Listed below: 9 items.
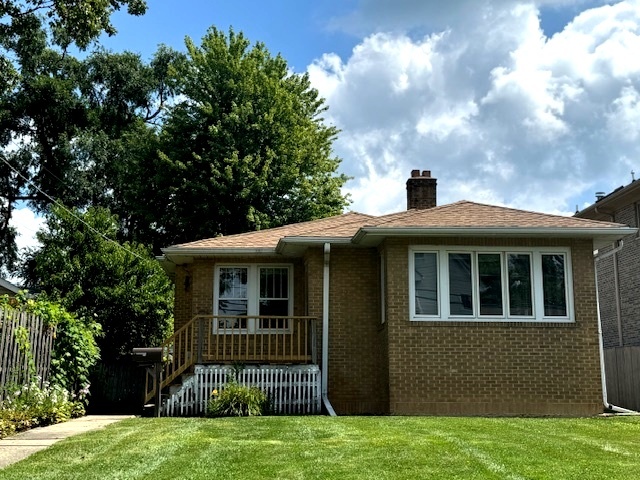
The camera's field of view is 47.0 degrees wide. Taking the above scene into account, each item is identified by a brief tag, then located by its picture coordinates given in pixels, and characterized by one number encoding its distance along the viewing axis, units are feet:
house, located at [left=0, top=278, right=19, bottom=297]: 66.79
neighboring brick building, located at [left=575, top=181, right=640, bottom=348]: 68.13
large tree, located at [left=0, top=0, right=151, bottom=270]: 113.60
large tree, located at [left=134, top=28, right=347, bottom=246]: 94.58
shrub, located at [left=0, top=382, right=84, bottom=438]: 33.42
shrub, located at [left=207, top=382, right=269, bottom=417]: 43.27
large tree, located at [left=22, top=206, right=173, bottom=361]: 75.72
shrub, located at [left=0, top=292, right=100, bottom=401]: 43.29
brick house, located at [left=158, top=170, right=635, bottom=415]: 45.44
